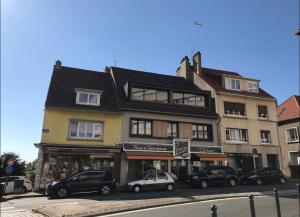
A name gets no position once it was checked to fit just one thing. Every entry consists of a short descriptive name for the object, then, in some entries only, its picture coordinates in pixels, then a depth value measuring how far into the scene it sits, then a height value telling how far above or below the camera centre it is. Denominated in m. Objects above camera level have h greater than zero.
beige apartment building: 21.52 +4.25
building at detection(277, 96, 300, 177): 24.67 +3.18
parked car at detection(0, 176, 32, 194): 15.49 -1.62
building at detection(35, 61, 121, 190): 16.53 +2.27
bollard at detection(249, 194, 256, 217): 5.57 -1.05
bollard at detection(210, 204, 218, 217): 4.46 -0.93
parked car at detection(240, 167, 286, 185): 17.47 -1.03
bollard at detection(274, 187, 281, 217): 6.21 -1.06
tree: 27.77 -0.51
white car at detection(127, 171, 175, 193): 14.94 -1.32
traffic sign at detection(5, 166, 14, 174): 11.89 -0.45
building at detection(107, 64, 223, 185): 18.28 +2.99
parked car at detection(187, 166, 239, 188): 16.29 -1.01
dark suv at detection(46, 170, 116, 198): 13.36 -1.38
